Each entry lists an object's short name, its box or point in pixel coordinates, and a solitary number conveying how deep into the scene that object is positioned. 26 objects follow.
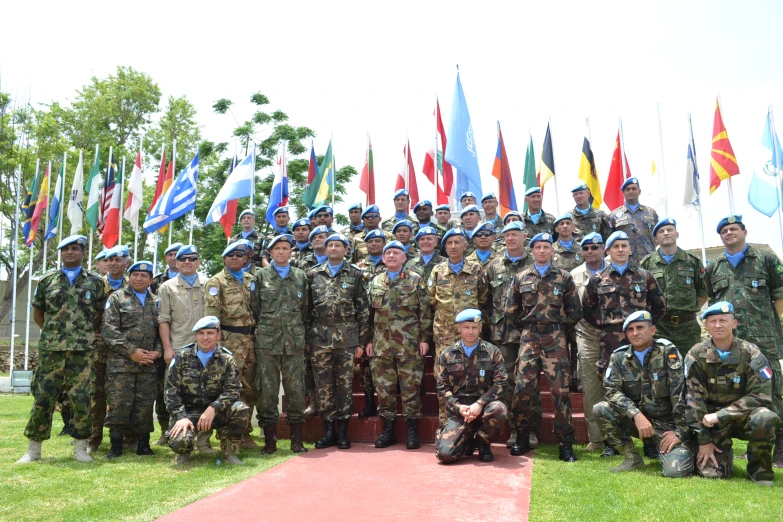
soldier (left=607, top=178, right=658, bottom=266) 8.42
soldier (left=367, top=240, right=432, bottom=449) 6.68
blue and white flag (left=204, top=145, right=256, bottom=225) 11.64
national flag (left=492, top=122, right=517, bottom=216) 12.98
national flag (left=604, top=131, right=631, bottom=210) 12.95
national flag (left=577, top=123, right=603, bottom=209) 13.16
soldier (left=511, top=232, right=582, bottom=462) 6.13
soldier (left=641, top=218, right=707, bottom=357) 6.65
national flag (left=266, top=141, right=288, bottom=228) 12.82
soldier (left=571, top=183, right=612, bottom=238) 8.80
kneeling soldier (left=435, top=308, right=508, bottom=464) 5.85
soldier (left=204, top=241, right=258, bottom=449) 6.68
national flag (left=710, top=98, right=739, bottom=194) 12.27
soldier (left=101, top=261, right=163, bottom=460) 6.50
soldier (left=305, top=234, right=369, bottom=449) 6.77
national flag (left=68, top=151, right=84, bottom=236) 15.05
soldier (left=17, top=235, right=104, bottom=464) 6.29
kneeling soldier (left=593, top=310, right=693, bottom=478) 5.55
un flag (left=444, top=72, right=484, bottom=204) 12.26
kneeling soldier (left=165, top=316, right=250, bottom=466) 6.05
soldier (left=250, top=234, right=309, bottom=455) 6.61
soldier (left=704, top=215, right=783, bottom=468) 6.09
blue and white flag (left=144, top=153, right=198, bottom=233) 12.17
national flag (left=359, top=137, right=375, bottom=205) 14.96
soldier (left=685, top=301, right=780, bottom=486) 5.15
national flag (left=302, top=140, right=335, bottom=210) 13.50
